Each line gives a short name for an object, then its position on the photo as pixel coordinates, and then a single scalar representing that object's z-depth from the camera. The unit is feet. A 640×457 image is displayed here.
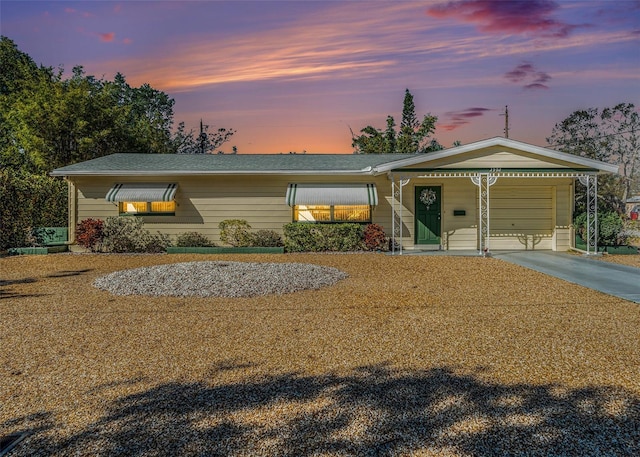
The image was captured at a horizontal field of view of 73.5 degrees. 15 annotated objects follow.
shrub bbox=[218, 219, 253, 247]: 49.60
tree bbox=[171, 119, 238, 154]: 138.10
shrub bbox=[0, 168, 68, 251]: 49.55
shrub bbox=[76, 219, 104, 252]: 48.39
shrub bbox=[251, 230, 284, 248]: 49.70
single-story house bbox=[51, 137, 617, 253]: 49.16
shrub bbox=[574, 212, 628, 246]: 46.52
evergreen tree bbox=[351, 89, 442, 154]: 113.39
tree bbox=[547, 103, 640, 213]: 94.27
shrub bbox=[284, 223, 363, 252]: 48.01
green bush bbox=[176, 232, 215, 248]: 49.75
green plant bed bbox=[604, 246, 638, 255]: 45.70
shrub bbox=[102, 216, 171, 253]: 49.24
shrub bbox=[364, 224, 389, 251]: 48.01
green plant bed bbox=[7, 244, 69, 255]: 48.06
